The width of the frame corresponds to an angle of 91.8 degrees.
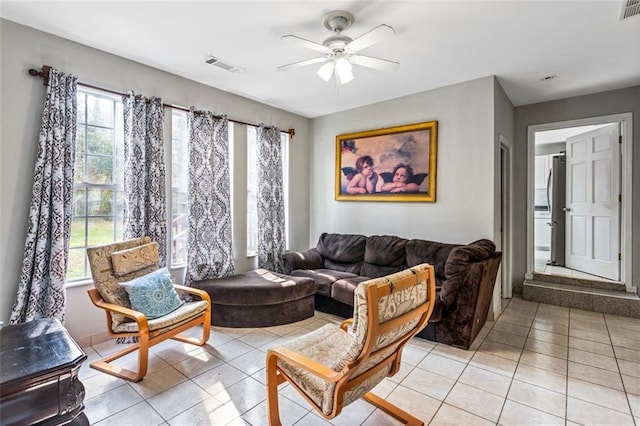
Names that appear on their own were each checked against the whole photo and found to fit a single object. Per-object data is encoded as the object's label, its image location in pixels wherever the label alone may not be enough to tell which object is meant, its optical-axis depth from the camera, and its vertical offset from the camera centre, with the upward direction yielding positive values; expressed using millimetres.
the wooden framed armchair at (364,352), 1361 -731
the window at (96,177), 2863 +333
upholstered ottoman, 3273 -962
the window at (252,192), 4312 +273
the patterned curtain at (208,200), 3533 +142
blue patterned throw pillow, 2541 -698
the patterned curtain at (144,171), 2992 +408
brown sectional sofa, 2738 -690
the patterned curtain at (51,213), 2422 -7
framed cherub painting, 3859 +642
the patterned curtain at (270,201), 4309 +145
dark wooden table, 1041 -603
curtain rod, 2506 +1141
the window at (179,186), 3516 +299
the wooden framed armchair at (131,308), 2307 -769
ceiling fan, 2184 +1225
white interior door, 4020 +110
